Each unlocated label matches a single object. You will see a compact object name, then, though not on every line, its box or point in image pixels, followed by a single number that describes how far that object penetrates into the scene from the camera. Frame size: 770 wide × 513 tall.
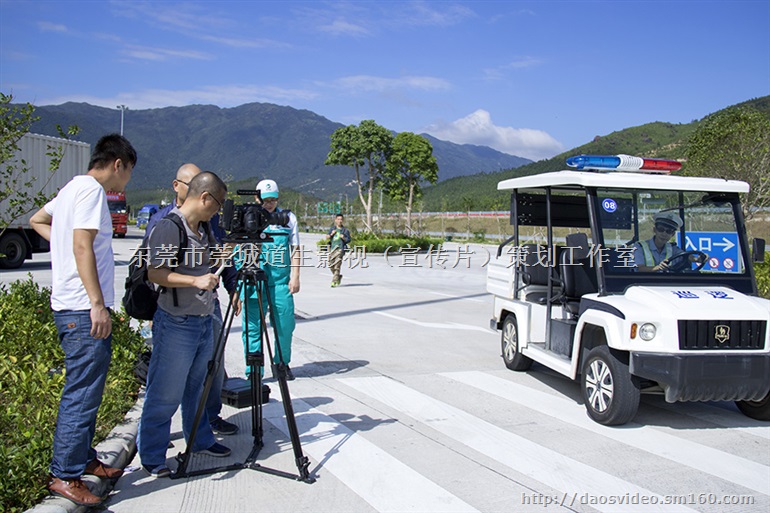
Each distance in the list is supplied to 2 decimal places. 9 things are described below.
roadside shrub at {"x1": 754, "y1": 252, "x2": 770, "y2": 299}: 11.16
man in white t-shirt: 3.84
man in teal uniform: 6.83
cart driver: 6.39
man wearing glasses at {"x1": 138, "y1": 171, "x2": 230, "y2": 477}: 4.32
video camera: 4.66
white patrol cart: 5.50
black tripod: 4.51
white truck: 20.05
